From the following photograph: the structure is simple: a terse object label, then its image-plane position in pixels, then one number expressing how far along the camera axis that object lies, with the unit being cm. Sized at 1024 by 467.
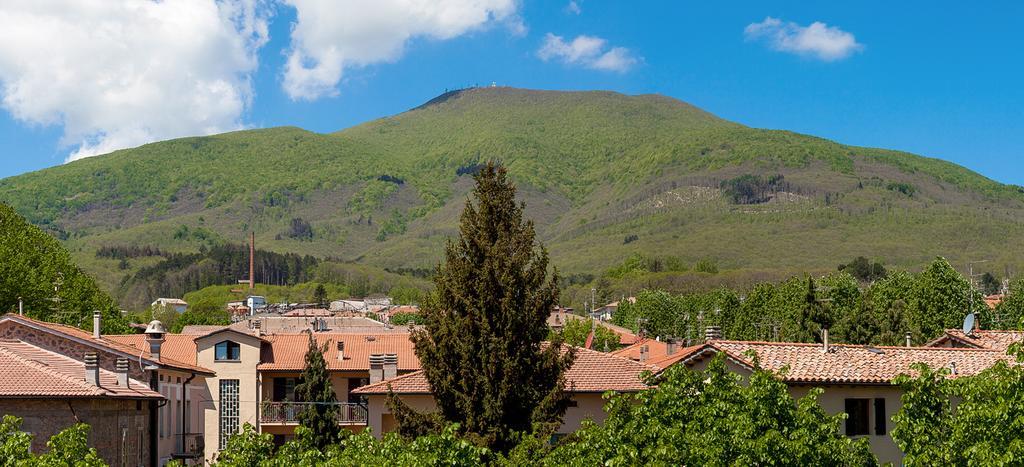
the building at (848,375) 4194
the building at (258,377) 6284
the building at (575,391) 4266
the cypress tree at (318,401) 5312
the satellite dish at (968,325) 5237
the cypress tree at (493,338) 3241
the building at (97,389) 3788
